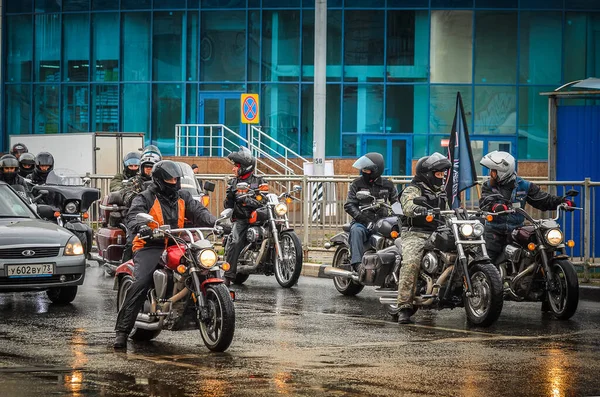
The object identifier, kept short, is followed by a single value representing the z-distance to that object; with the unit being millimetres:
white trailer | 38375
